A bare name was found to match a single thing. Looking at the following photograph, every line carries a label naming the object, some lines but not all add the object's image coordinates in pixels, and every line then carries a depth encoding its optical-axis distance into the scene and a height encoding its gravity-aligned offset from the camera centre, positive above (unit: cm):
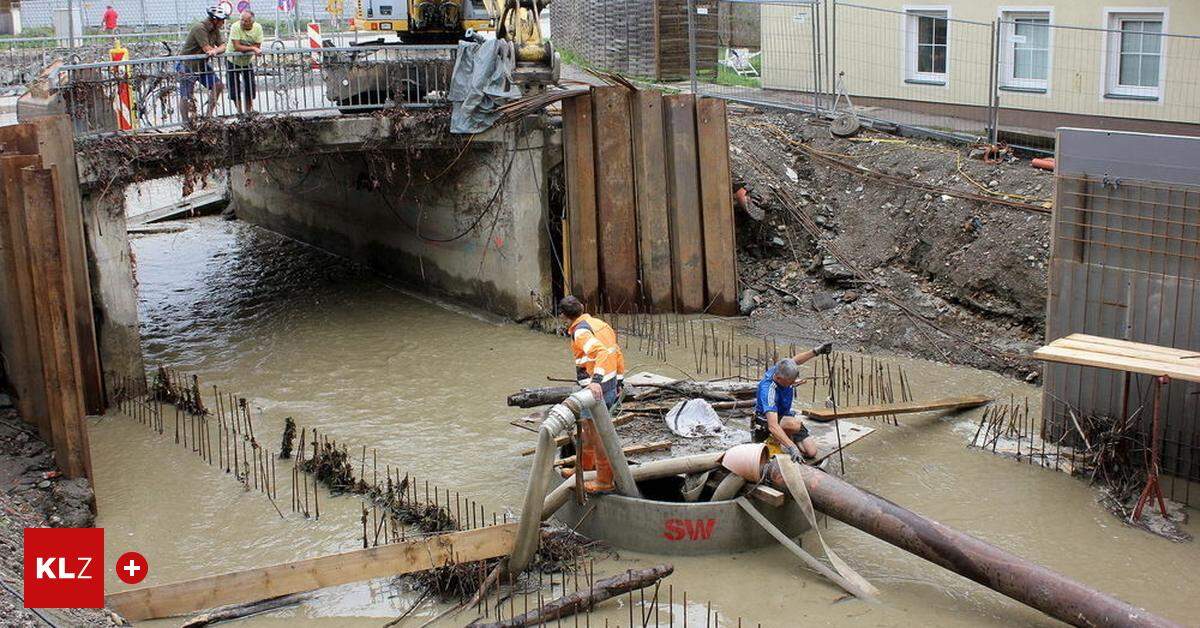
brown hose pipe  862 -388
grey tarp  1675 -63
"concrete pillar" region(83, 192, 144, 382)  1508 -285
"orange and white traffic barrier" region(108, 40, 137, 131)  1515 -64
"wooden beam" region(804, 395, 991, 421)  1240 -394
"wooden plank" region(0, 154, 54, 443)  1135 -232
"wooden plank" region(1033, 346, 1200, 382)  1016 -284
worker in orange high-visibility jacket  1102 -283
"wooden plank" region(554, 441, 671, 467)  1129 -370
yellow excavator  1680 +0
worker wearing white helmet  1579 -22
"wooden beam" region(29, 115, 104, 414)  1385 -214
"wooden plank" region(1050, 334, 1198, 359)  1074 -286
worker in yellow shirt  1616 -19
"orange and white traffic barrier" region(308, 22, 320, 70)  2123 +10
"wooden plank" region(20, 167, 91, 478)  1121 -224
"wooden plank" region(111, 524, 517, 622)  950 -403
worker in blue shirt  1072 -333
